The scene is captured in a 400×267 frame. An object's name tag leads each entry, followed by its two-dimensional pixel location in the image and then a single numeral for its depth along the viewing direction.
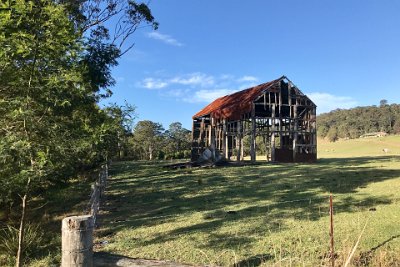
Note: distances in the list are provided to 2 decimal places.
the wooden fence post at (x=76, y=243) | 2.86
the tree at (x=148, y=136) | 55.49
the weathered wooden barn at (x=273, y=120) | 28.53
